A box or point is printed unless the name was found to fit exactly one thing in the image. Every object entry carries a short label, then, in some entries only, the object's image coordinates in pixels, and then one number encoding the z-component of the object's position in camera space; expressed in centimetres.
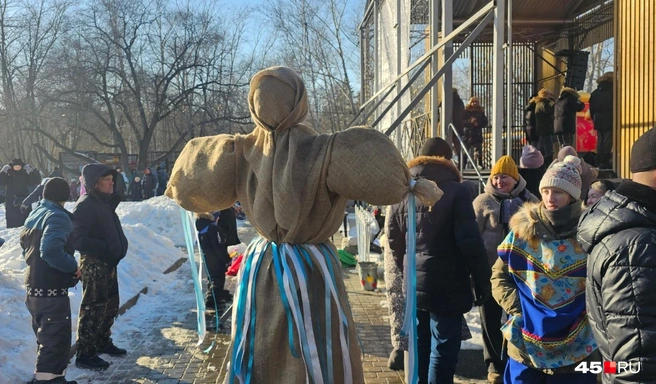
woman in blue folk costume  302
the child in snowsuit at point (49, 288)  465
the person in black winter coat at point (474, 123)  1189
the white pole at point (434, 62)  974
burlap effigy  236
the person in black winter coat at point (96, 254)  539
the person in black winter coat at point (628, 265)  191
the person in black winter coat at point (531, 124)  1022
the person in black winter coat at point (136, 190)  2711
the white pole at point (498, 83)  714
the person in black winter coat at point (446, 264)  398
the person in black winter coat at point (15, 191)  1524
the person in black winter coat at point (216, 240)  731
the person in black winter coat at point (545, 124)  977
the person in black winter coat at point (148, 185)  2689
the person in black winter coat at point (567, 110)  924
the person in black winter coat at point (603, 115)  909
